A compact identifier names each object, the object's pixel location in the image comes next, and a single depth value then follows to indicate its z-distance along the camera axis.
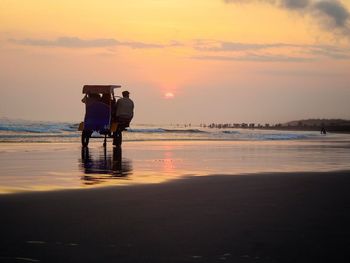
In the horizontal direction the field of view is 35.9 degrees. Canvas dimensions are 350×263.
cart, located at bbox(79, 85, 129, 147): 21.33
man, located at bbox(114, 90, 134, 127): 21.53
